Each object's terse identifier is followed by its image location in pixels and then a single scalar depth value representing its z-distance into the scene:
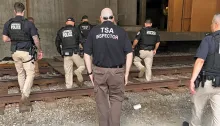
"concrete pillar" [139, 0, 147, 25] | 16.16
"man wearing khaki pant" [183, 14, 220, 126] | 3.39
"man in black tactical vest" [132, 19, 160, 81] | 7.24
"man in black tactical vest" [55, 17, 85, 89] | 6.40
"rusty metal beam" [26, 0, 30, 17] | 11.65
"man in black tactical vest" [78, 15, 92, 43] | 8.92
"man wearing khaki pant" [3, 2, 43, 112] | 5.12
